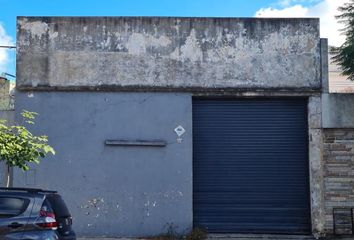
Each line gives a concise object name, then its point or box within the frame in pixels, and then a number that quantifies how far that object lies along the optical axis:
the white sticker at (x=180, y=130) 14.62
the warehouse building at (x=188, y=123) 14.48
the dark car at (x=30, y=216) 8.88
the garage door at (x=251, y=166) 14.72
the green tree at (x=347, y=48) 14.95
